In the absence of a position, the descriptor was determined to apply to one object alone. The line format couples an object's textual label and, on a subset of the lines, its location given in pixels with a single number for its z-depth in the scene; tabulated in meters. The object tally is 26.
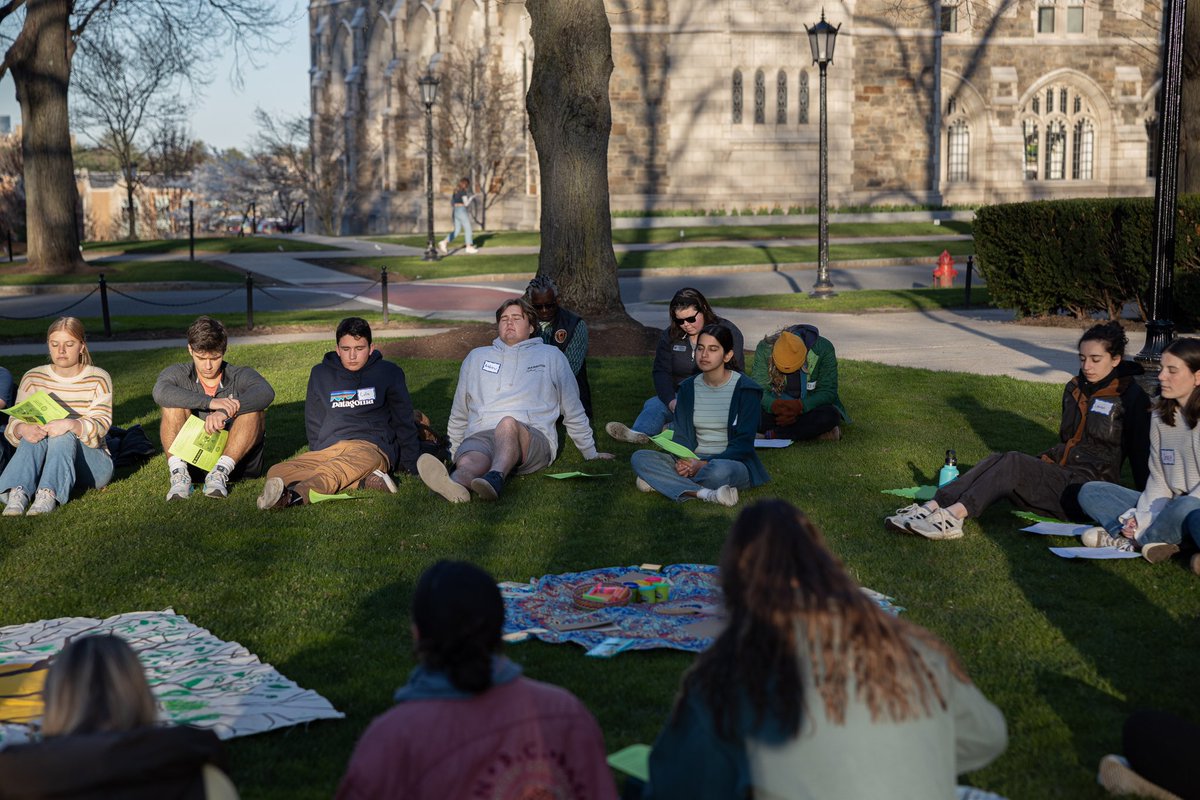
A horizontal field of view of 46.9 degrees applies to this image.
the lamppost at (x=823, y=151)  22.88
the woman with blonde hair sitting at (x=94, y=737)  2.94
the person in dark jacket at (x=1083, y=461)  7.59
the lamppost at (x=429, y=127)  32.38
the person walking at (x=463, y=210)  35.00
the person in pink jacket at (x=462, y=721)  3.00
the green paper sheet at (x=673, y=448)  8.62
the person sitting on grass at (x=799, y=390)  10.45
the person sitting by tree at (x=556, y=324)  10.32
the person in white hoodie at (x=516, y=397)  9.20
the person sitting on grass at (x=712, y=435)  8.45
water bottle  8.52
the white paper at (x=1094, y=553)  6.90
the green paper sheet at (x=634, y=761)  3.59
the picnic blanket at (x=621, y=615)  5.77
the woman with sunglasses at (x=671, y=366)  9.98
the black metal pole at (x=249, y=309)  19.02
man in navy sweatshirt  8.81
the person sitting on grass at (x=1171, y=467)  6.77
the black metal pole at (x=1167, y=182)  11.63
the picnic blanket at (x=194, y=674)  4.84
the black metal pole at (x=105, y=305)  18.13
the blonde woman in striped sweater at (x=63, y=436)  8.34
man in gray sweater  8.70
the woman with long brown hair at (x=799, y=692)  2.96
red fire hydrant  26.06
